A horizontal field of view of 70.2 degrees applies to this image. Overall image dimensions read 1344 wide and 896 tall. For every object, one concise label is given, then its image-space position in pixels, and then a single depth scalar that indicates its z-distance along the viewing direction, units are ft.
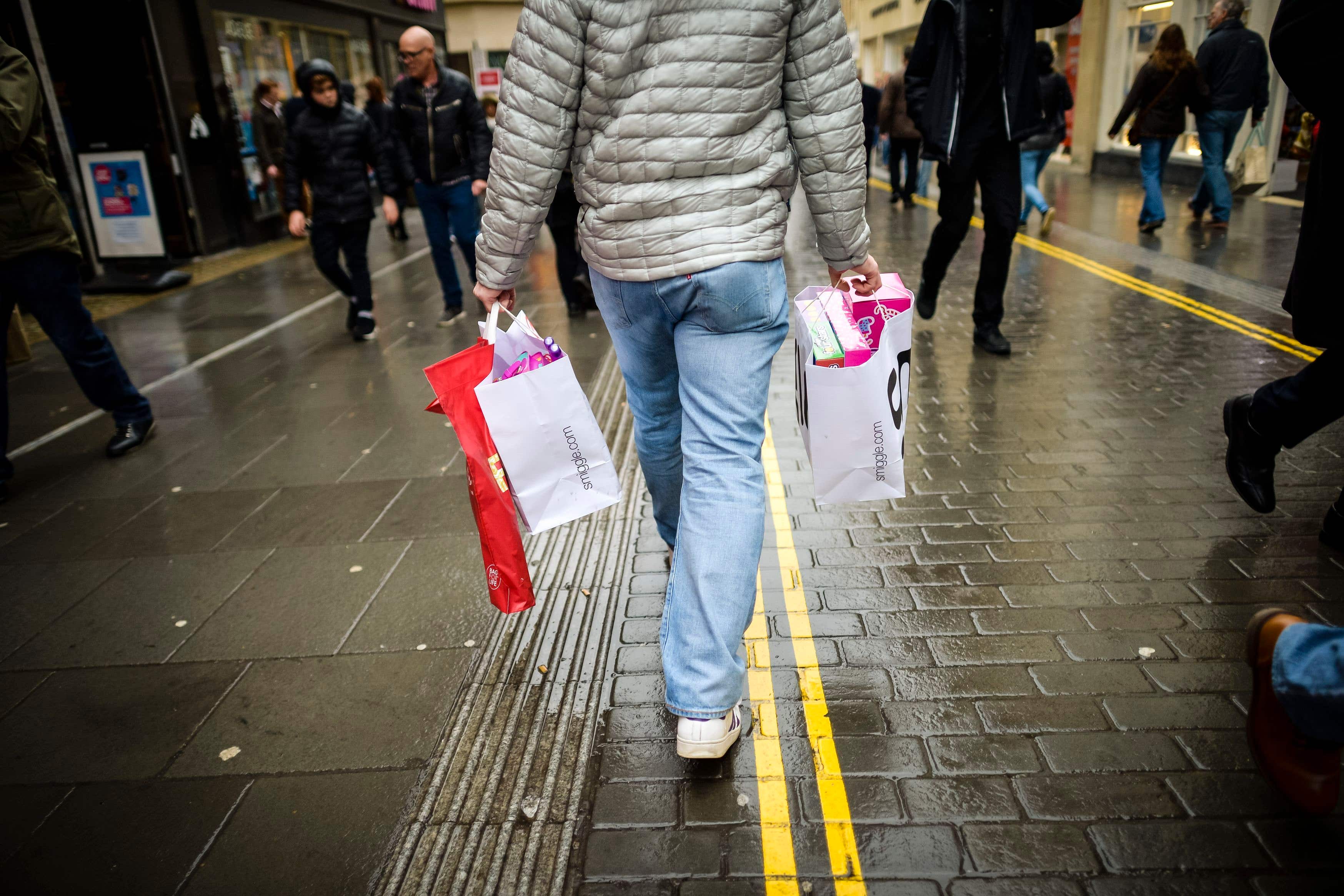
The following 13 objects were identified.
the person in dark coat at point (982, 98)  17.72
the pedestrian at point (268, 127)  42.39
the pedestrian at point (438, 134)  25.04
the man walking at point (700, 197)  7.23
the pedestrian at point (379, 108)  38.09
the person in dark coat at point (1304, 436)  6.81
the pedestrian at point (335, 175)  24.20
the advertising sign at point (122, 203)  37.93
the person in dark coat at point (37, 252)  14.78
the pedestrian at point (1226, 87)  33.14
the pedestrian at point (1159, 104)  33.94
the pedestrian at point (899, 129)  44.57
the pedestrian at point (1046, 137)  33.68
